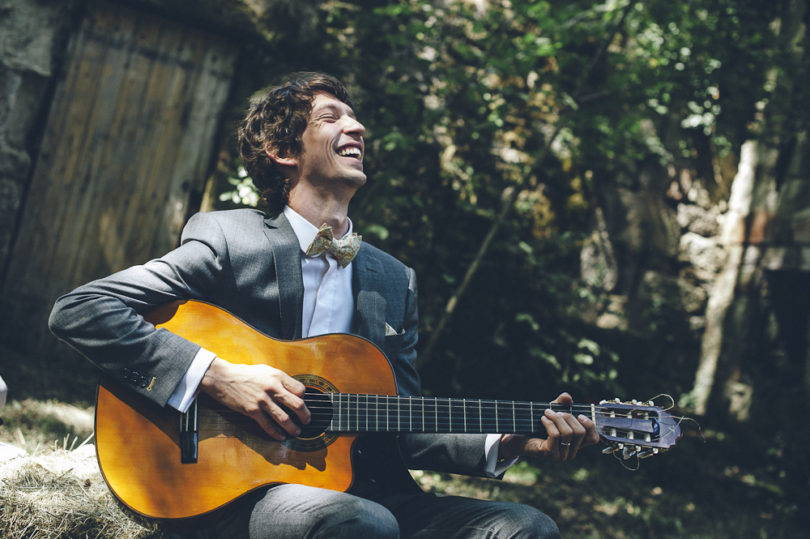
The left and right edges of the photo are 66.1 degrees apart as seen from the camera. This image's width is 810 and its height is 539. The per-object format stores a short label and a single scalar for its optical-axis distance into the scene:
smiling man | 1.72
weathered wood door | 4.41
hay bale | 1.79
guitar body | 1.67
